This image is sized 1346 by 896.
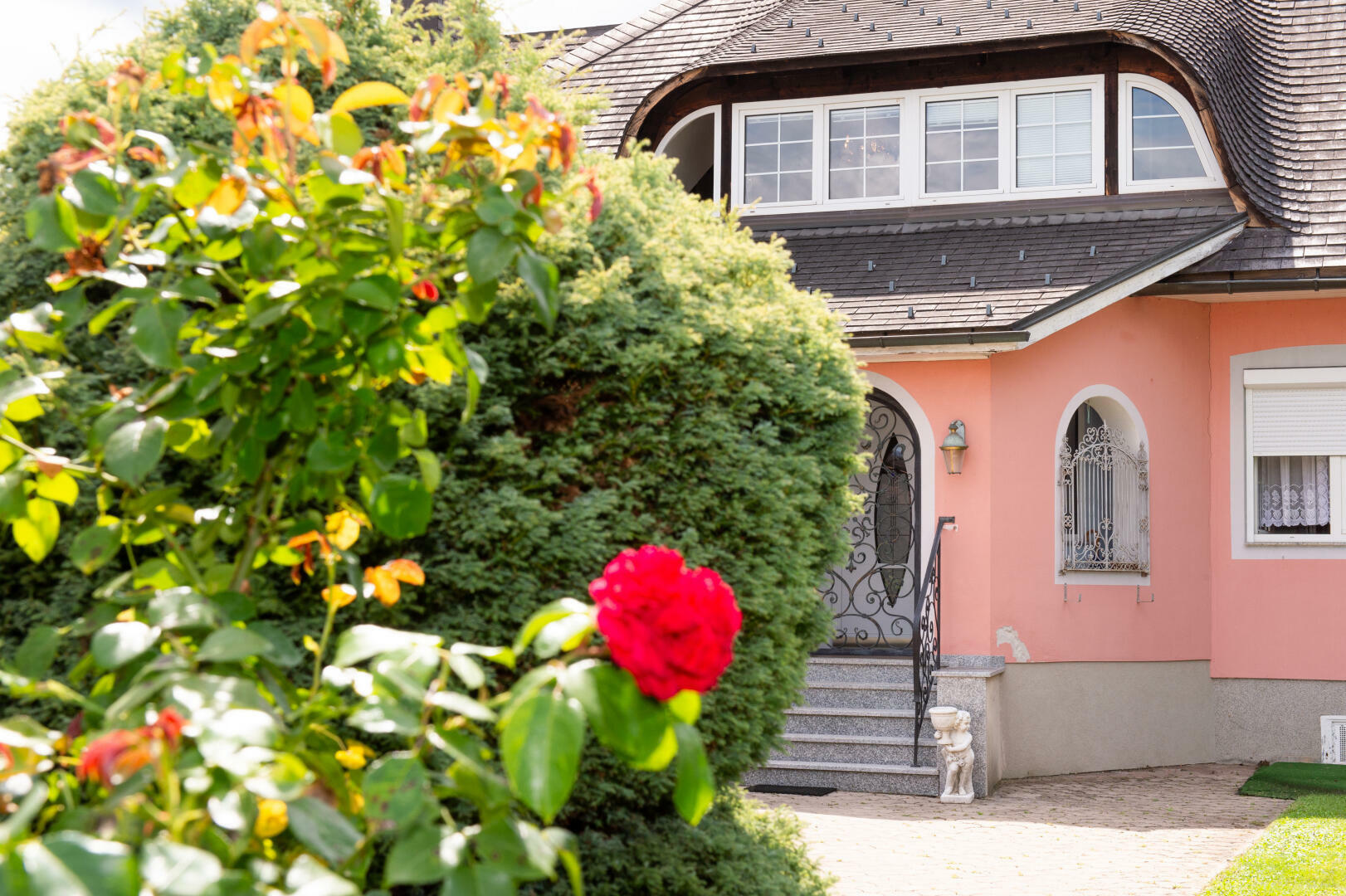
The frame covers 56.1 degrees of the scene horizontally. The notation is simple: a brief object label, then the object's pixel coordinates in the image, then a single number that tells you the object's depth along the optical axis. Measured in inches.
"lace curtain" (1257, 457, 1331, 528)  444.1
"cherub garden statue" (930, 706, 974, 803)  351.3
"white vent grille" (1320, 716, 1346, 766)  425.4
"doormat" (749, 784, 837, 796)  364.5
